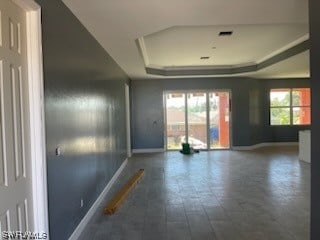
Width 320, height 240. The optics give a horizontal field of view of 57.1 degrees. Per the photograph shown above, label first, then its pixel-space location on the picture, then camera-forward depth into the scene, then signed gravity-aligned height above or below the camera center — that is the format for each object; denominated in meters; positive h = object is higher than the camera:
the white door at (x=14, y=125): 1.84 -0.06
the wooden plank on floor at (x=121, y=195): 3.96 -1.27
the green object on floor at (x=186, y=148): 9.29 -1.13
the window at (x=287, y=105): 10.67 +0.19
